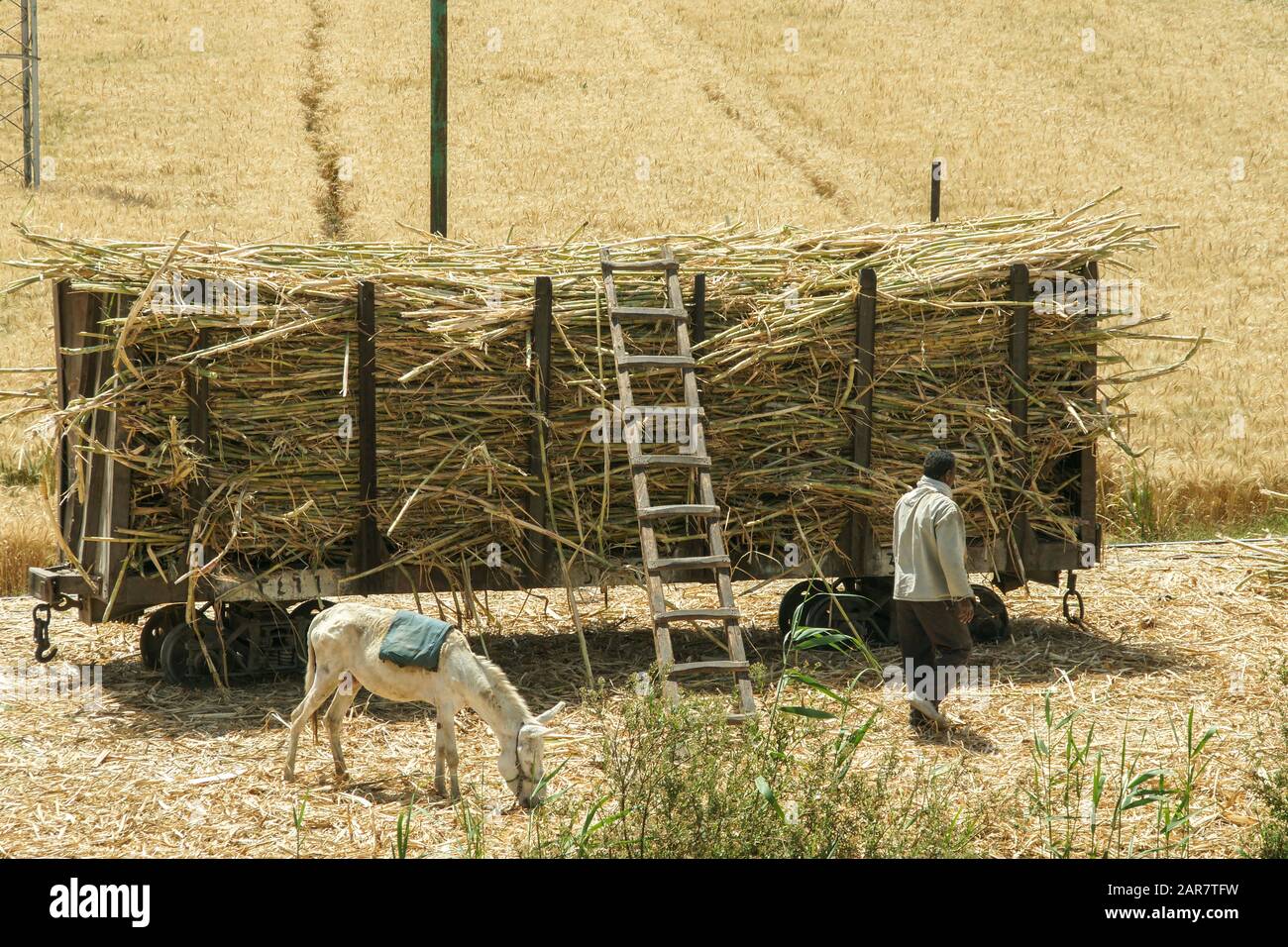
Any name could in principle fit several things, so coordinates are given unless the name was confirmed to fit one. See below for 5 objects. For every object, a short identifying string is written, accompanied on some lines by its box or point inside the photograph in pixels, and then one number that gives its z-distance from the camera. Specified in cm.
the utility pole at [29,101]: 5167
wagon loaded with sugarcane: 1673
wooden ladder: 1552
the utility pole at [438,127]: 2737
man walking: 1528
